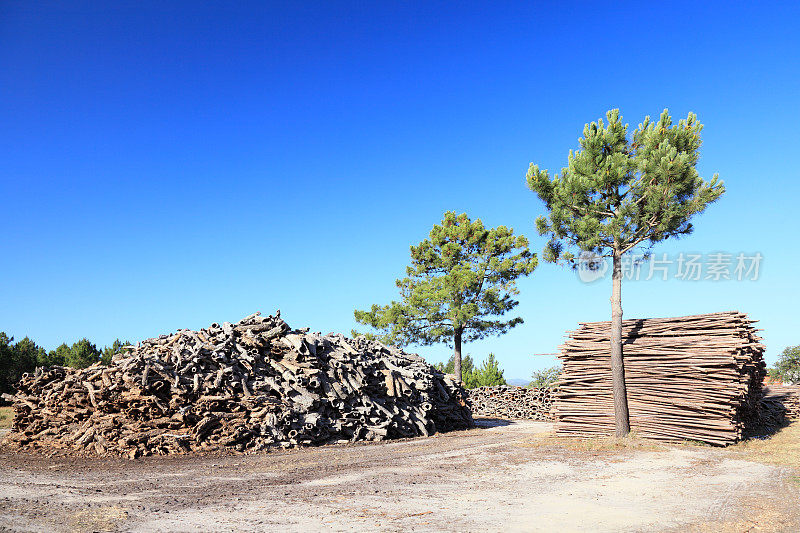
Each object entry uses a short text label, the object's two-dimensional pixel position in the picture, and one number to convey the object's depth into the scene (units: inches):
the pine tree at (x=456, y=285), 1149.1
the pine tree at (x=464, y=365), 1712.5
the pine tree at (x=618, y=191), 581.0
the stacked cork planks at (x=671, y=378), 535.8
